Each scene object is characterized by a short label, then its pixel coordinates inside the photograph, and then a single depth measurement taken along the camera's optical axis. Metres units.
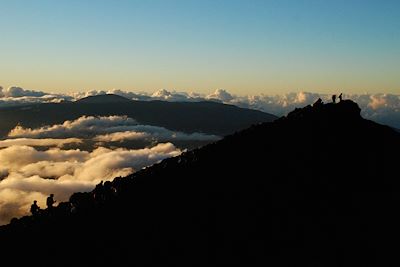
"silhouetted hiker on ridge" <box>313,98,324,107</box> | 76.38
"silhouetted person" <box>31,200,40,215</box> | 55.58
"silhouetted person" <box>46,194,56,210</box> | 55.08
